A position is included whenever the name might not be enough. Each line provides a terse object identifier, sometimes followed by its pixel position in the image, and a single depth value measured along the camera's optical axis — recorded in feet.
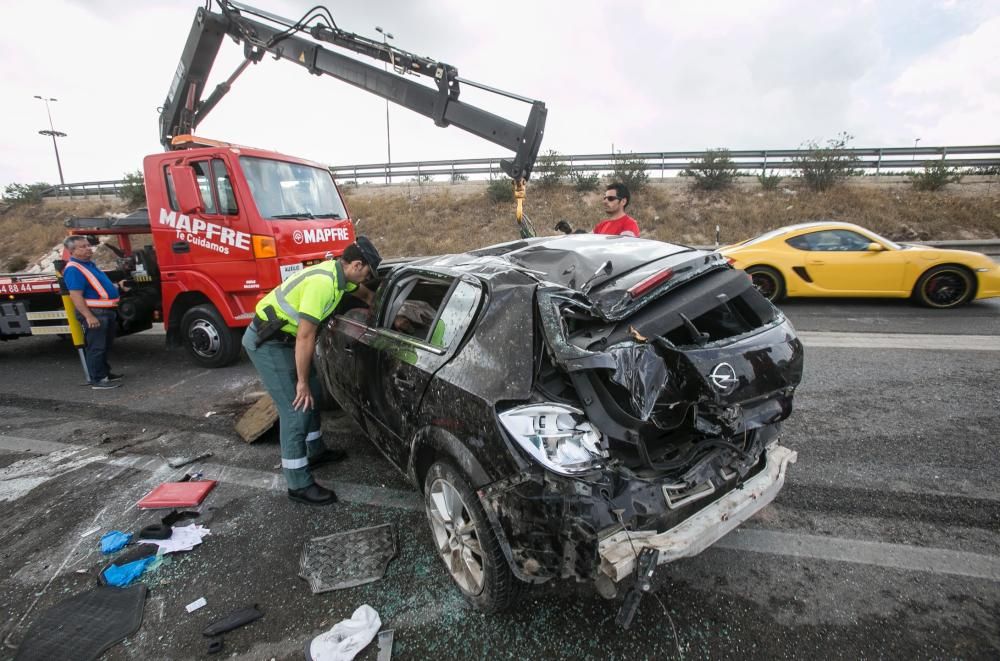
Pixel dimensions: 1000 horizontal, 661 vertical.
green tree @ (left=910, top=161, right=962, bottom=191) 45.65
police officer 8.87
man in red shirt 15.48
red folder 9.61
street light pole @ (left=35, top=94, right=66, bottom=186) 95.14
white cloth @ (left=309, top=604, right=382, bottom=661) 6.00
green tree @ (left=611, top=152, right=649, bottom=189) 54.54
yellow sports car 20.63
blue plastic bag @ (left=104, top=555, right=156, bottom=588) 7.60
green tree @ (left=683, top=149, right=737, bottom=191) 52.36
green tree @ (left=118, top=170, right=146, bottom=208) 63.72
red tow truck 16.15
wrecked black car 5.46
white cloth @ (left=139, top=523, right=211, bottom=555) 8.30
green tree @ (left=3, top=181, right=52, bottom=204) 73.36
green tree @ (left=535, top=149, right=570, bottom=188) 57.94
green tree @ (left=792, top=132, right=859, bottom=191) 48.98
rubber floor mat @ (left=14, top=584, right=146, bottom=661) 6.38
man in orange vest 16.58
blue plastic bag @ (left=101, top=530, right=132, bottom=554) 8.39
